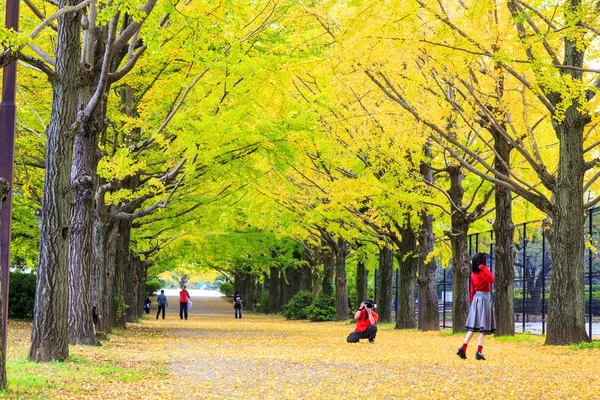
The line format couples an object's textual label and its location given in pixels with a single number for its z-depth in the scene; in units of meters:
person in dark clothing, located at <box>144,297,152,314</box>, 51.41
